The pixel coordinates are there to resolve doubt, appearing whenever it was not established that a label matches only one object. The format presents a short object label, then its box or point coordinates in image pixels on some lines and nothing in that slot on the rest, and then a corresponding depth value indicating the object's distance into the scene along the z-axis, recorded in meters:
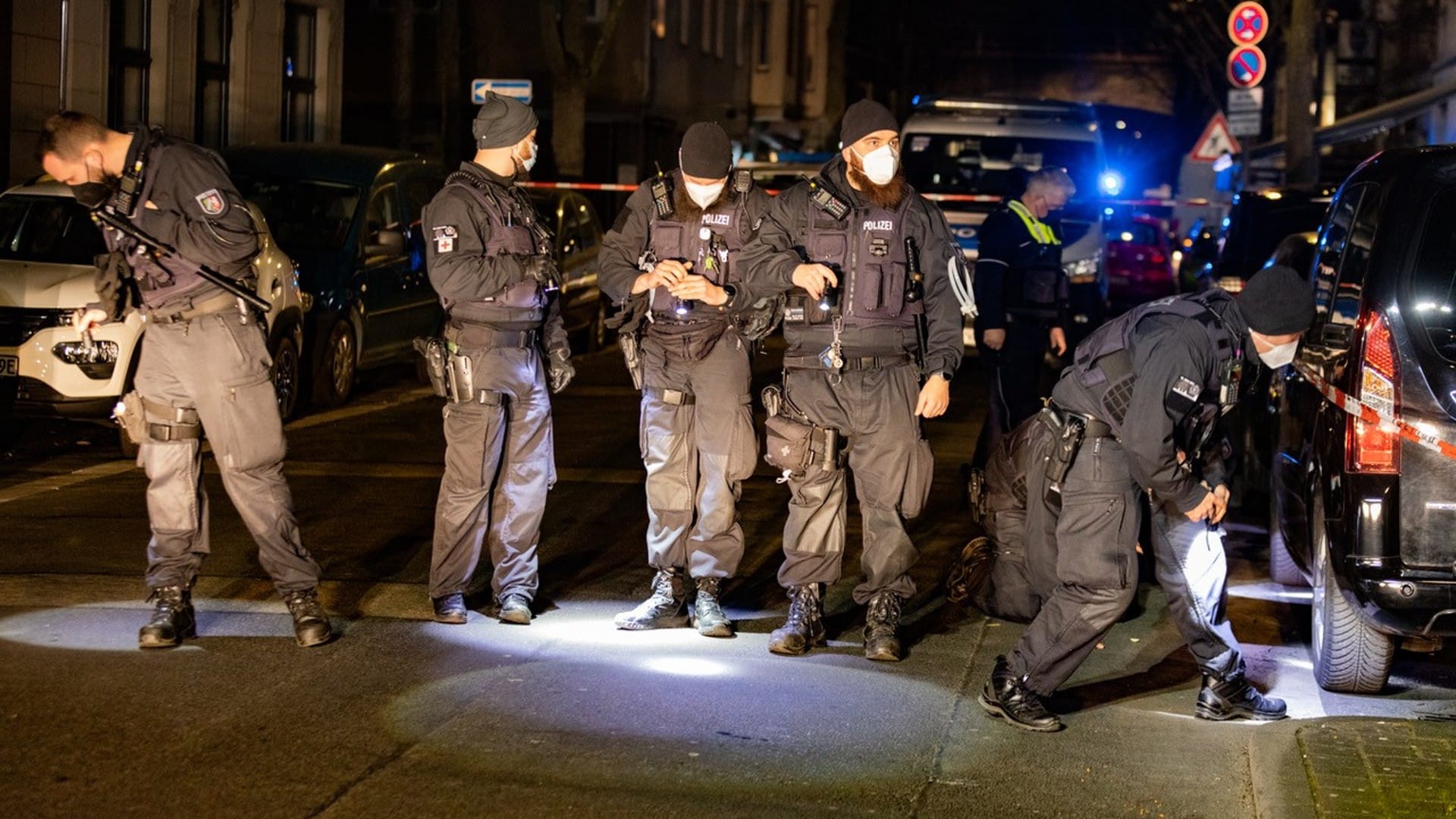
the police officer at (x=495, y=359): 7.20
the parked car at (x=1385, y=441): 6.23
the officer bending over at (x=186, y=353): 6.73
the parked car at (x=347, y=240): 14.26
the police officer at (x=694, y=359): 7.29
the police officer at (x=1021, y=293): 10.30
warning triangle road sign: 29.91
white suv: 11.68
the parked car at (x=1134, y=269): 26.34
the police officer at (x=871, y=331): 6.98
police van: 19.09
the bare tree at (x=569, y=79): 27.39
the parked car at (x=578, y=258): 18.77
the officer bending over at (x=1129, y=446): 5.90
